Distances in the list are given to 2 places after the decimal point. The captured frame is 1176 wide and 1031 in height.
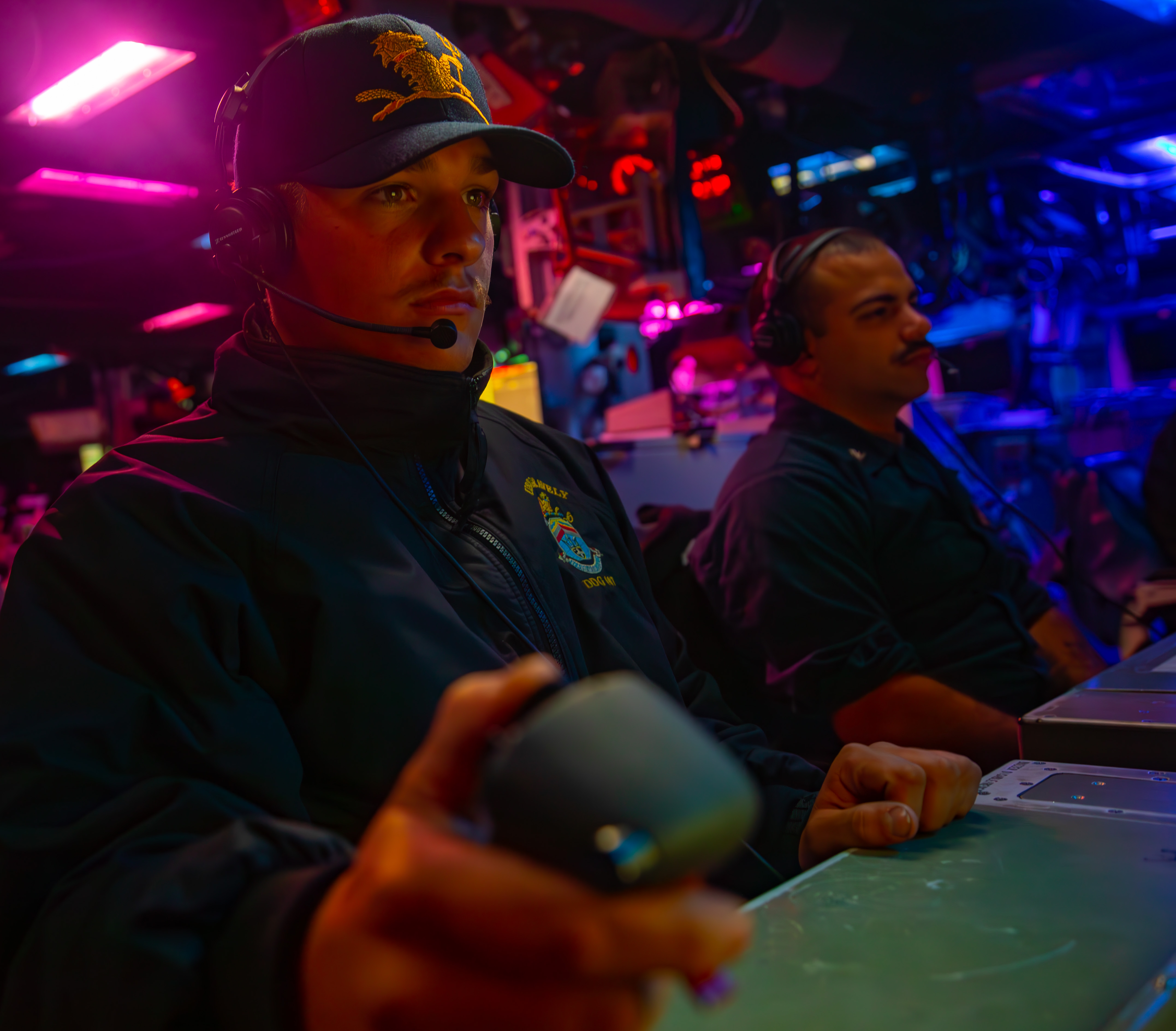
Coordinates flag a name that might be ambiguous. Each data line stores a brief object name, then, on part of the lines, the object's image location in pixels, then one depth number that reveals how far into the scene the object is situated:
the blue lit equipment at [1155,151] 5.39
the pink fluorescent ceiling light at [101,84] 2.89
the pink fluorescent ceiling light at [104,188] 4.40
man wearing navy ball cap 0.35
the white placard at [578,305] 3.15
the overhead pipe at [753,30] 2.75
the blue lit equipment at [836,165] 5.17
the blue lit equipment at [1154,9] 3.56
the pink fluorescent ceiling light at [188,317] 7.38
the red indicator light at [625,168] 3.24
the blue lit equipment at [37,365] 9.55
